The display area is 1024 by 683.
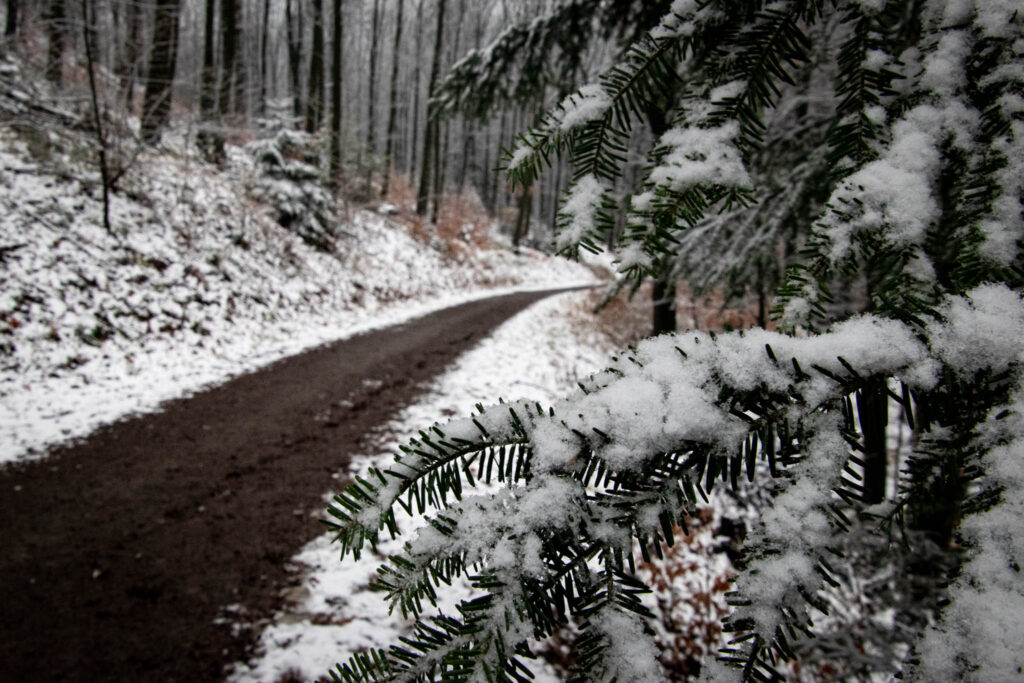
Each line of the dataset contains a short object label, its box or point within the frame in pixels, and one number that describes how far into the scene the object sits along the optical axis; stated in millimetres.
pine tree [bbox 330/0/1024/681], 505
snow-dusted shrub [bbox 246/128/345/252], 11789
